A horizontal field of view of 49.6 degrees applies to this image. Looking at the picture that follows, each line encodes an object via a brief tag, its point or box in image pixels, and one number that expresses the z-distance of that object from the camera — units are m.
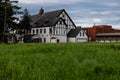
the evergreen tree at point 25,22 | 35.38
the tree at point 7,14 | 29.23
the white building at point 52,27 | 38.00
